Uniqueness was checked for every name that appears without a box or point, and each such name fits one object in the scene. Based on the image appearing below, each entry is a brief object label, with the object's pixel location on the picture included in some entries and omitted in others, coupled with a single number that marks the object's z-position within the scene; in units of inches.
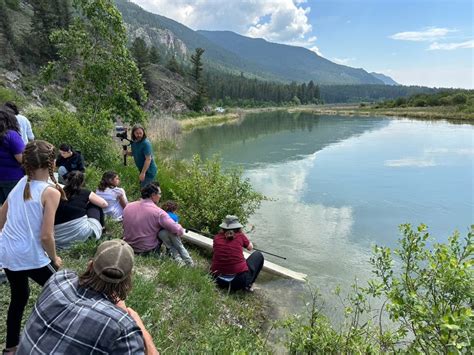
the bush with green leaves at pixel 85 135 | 370.6
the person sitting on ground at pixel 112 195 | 242.1
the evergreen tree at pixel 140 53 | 2225.0
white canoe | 265.2
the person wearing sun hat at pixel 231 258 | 215.2
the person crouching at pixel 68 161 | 260.8
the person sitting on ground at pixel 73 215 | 182.1
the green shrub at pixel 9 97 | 566.0
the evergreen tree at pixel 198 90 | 2539.4
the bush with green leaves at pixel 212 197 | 323.6
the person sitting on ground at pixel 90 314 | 66.9
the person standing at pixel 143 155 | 266.4
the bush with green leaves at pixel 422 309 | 93.0
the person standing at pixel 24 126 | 237.0
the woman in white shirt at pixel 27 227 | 111.0
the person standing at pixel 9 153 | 166.4
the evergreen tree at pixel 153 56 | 2803.2
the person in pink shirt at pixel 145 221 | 214.4
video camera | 315.0
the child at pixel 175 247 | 222.8
